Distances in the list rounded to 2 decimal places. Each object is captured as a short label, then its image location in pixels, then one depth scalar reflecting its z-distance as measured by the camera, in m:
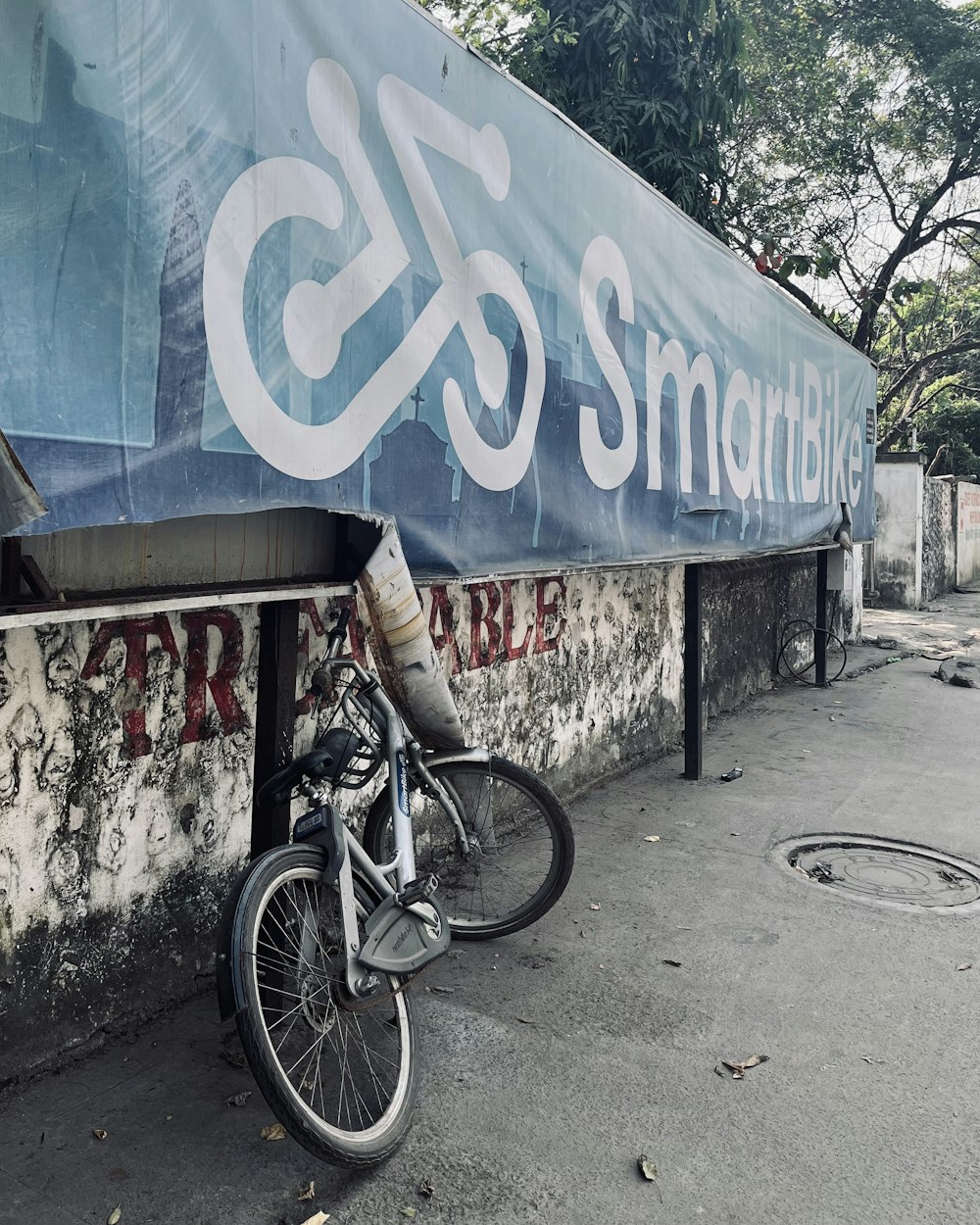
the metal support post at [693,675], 6.09
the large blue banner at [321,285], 1.98
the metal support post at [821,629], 9.67
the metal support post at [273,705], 3.03
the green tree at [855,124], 15.22
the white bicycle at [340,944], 2.33
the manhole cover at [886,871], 4.36
